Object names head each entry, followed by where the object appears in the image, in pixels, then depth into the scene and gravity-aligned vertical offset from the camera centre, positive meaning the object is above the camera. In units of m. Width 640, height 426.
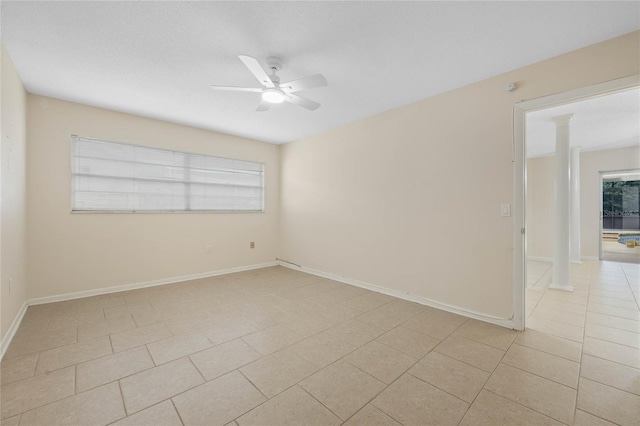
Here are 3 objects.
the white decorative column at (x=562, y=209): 3.86 +0.05
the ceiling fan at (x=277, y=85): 2.20 +1.14
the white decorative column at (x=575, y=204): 5.57 +0.18
